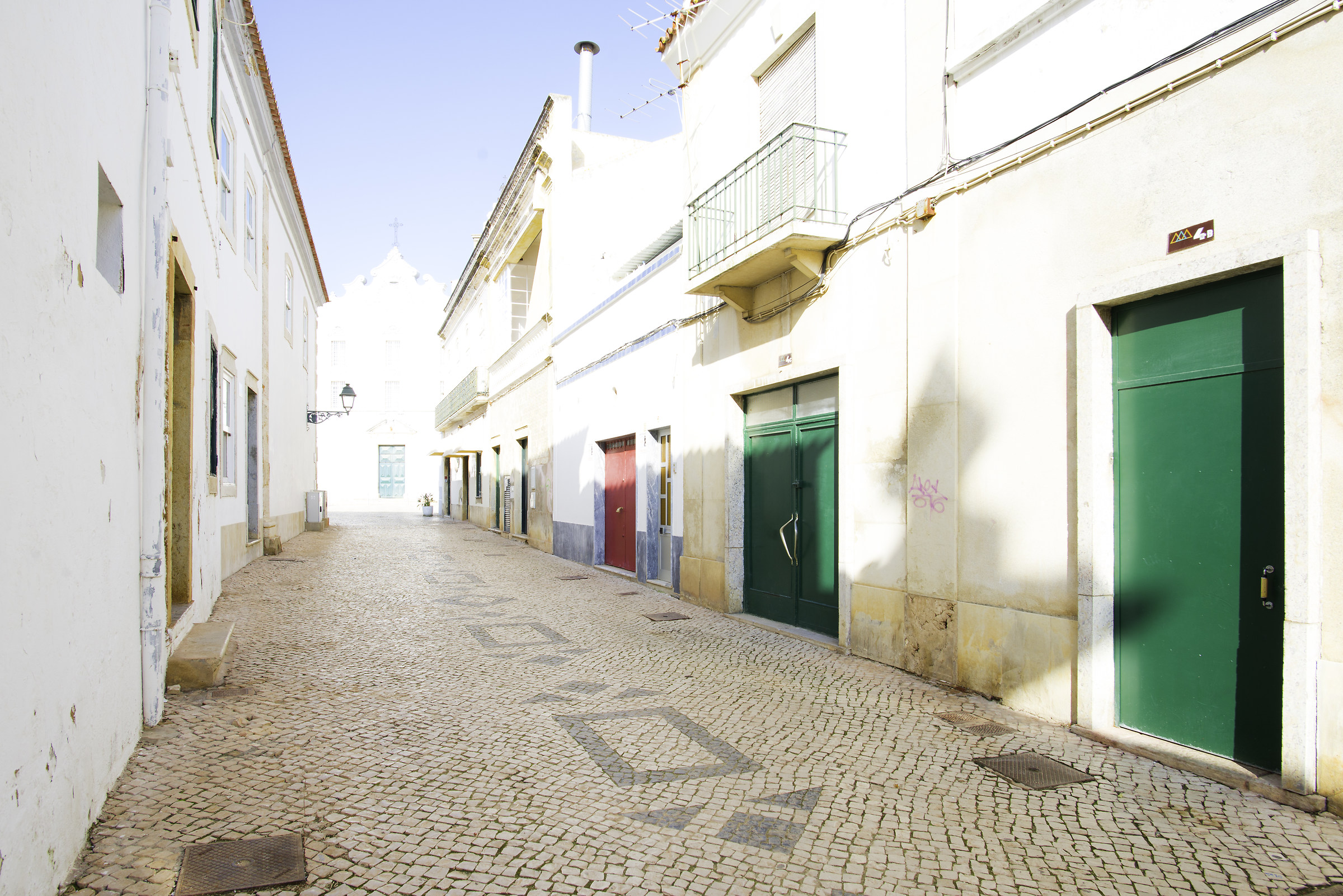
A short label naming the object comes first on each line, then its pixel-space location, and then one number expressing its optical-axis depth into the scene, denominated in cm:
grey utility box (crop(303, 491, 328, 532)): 2094
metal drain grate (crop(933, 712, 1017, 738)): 470
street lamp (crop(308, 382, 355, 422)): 2094
